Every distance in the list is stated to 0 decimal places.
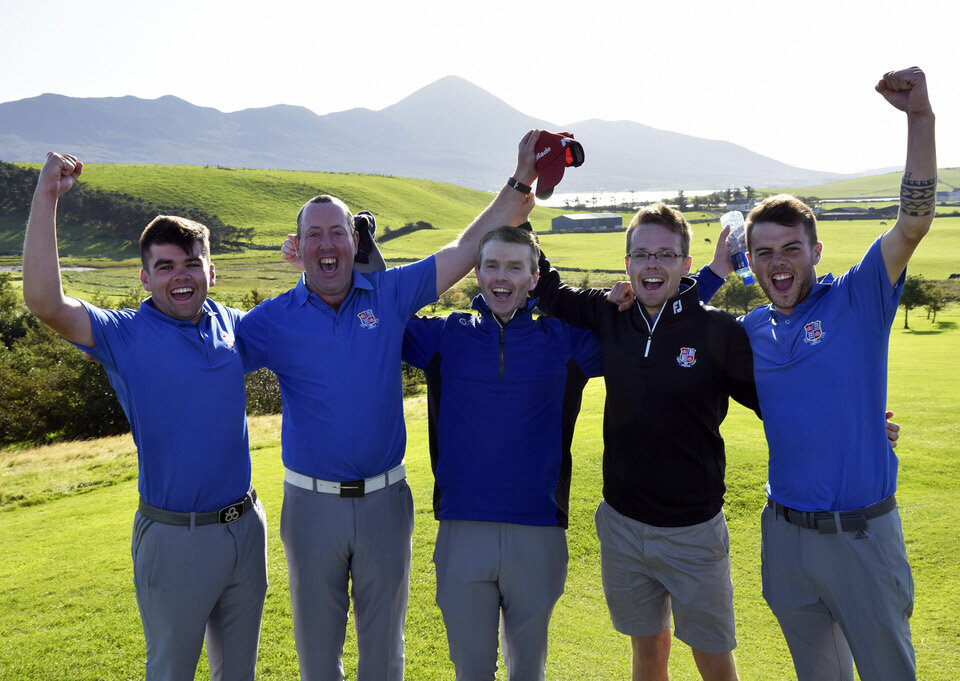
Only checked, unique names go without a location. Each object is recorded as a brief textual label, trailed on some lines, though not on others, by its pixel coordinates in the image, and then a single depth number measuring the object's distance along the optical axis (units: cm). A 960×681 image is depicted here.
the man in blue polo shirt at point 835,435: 390
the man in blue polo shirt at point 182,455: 420
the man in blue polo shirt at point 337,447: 454
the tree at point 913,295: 4481
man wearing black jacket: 439
